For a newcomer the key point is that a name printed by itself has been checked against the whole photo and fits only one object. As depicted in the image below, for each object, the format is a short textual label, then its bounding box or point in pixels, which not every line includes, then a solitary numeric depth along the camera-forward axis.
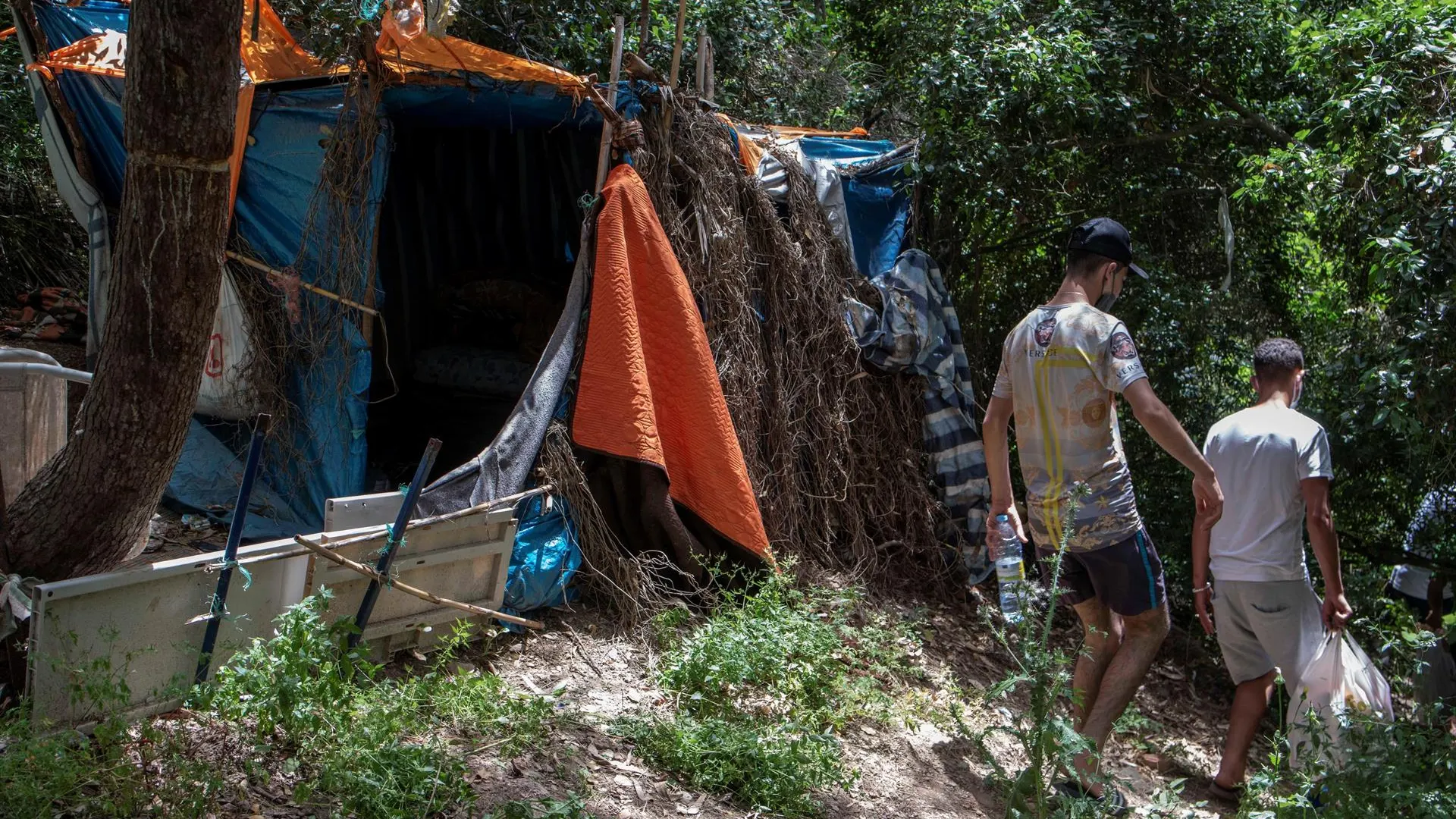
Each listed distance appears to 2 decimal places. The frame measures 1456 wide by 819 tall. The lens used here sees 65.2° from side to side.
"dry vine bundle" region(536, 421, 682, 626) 4.99
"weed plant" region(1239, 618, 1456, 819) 3.35
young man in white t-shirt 4.25
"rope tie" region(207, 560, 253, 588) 3.61
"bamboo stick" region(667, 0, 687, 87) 5.81
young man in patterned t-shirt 3.95
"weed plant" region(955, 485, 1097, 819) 3.25
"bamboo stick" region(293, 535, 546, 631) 3.86
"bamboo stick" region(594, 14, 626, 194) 5.41
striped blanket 6.33
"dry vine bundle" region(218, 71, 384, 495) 5.16
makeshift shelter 5.11
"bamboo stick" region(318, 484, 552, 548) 4.09
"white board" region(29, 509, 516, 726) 3.25
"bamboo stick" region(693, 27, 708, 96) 6.70
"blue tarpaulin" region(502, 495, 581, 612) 4.83
